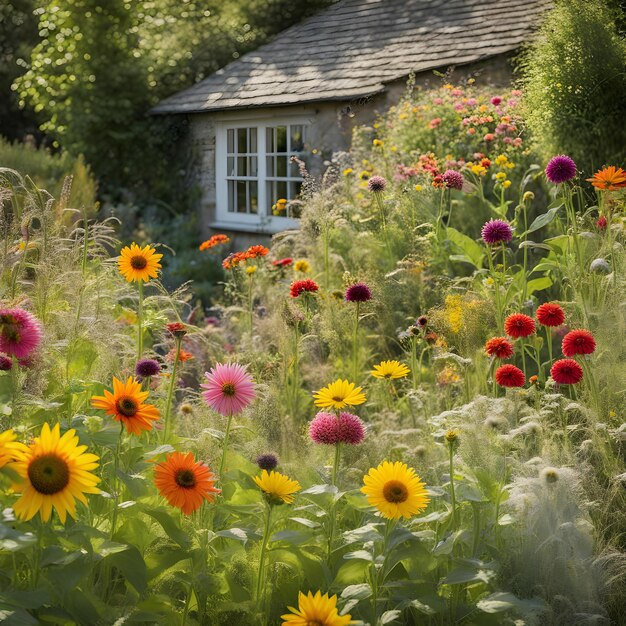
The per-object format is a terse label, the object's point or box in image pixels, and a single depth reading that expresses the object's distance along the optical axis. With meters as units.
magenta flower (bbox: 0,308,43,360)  2.17
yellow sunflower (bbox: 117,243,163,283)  2.84
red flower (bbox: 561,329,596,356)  3.04
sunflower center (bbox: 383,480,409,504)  1.93
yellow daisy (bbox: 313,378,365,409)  2.39
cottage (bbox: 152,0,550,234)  9.37
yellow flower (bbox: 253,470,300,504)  2.00
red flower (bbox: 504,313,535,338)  3.23
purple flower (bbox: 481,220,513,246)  3.95
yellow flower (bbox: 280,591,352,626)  1.65
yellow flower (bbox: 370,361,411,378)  3.00
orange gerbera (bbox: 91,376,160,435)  2.04
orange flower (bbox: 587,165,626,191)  3.90
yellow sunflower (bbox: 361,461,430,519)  1.92
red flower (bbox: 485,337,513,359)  3.05
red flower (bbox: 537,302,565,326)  3.23
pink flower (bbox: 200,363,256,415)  2.43
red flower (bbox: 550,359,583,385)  2.94
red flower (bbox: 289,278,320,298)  4.04
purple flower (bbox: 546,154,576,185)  3.89
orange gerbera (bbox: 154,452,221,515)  1.97
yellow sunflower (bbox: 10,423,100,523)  1.66
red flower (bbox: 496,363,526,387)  2.88
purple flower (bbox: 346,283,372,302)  3.58
